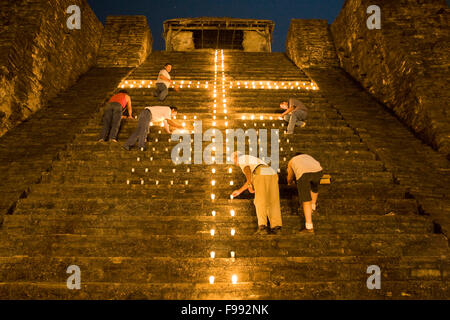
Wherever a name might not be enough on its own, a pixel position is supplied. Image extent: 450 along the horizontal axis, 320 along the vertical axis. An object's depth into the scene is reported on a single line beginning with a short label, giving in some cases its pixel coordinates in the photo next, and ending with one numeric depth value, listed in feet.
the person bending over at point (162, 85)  23.44
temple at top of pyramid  54.29
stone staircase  9.04
